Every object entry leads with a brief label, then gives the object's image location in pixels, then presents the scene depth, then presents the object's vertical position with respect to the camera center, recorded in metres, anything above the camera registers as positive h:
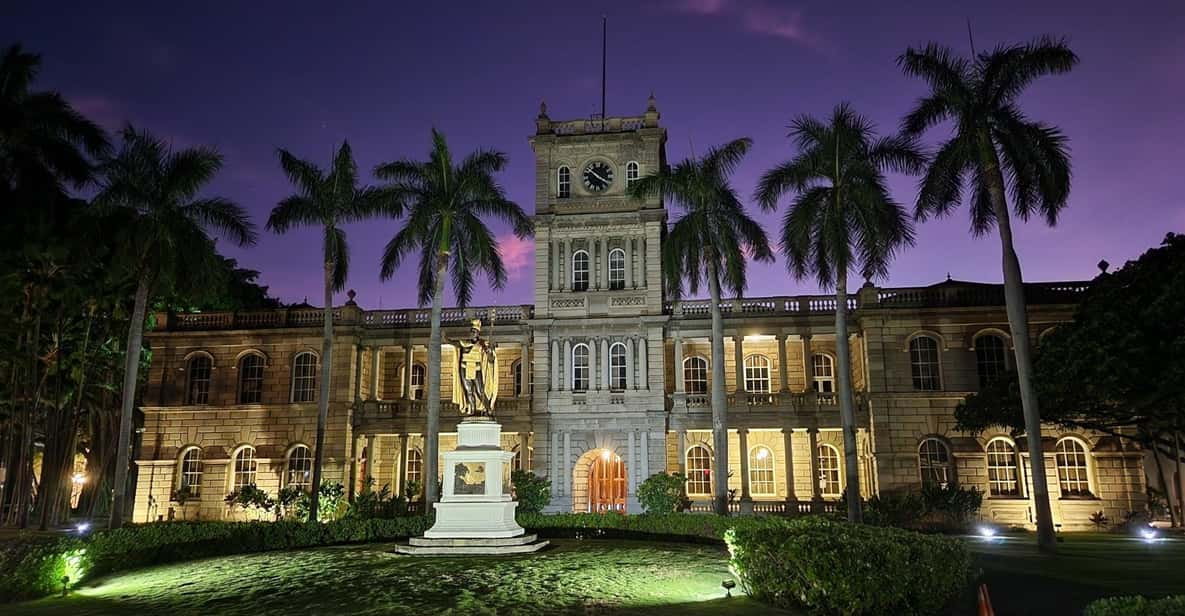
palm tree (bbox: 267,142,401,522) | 25.77 +8.57
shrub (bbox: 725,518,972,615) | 9.41 -1.42
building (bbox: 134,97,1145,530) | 29.59 +3.17
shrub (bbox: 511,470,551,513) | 26.84 -1.17
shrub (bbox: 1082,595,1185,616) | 7.14 -1.44
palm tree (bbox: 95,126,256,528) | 22.59 +7.42
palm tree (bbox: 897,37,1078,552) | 19.55 +8.07
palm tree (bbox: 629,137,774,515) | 24.12 +6.96
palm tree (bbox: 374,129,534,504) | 25.56 +7.95
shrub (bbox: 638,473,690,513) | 25.37 -1.12
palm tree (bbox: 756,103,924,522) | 22.44 +7.10
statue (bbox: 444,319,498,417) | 18.83 +2.10
